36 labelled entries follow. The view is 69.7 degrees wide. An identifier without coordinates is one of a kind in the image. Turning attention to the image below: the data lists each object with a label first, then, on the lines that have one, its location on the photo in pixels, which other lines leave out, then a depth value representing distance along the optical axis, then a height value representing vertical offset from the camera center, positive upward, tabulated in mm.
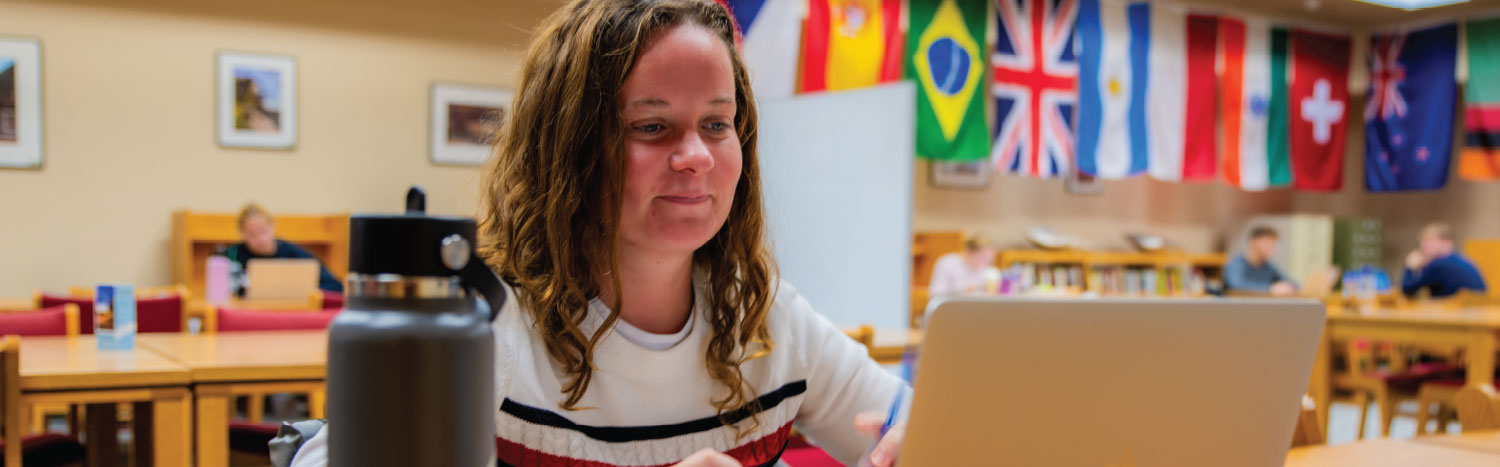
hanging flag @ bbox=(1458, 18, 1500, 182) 8969 +1017
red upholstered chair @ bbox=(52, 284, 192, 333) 3564 -354
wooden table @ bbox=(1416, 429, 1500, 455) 1509 -321
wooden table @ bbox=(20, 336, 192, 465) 2168 -377
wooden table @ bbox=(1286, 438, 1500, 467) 1372 -312
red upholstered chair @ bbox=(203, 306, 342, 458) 3277 -352
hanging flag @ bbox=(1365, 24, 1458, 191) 9258 +961
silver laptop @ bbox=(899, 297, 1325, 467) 742 -124
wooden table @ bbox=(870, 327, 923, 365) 3258 -410
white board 4680 +69
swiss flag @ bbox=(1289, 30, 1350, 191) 9078 +933
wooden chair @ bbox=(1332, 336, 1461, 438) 4973 -778
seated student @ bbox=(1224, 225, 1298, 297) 8320 -407
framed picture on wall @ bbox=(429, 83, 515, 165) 7125 +576
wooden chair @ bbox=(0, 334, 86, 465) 2064 -377
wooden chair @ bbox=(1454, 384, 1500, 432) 1823 -322
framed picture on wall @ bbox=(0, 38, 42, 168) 6156 +581
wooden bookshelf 8516 -453
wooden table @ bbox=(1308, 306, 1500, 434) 4738 -526
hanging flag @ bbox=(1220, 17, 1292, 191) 8570 +914
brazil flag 6953 +901
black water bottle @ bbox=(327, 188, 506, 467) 531 -70
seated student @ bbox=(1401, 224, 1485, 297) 7953 -375
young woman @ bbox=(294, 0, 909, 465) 1054 -32
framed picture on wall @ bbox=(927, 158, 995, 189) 8602 +318
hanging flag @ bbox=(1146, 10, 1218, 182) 8094 +895
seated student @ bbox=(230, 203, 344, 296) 6105 -189
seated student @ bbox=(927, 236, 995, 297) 7066 -365
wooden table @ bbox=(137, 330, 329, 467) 2295 -370
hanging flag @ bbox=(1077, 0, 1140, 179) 7742 +924
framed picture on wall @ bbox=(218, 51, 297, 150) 6637 +654
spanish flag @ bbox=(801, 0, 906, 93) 6484 +1039
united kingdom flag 7406 +899
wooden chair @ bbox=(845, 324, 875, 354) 2451 -280
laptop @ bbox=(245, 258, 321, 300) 5047 -343
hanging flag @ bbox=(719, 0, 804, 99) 6266 +1012
